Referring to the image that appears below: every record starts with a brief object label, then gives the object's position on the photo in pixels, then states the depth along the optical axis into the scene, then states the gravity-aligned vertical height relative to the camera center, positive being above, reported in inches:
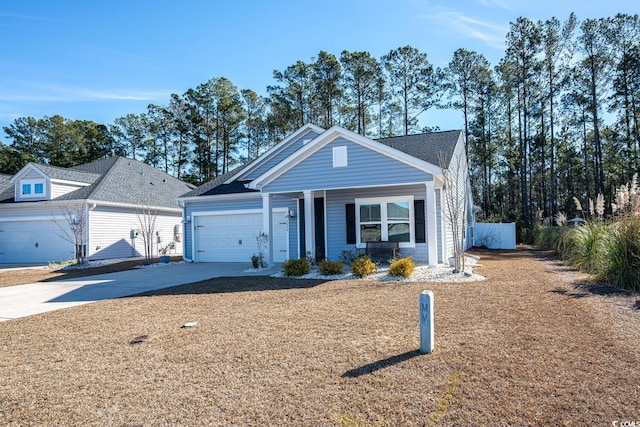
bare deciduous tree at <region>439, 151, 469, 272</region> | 395.9 -4.0
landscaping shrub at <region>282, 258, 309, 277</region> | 421.1 -47.4
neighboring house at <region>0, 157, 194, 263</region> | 698.8 +33.3
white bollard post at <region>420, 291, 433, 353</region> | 164.6 -45.5
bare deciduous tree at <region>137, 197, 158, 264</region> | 679.5 +26.4
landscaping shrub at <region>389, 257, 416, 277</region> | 376.8 -45.3
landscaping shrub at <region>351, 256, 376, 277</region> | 391.5 -45.3
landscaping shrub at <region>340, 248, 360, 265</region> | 485.3 -40.4
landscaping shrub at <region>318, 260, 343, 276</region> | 412.2 -47.5
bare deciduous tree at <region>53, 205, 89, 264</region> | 637.3 +5.6
